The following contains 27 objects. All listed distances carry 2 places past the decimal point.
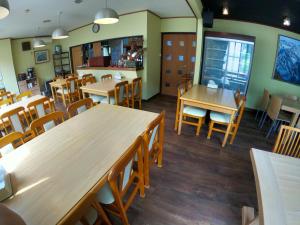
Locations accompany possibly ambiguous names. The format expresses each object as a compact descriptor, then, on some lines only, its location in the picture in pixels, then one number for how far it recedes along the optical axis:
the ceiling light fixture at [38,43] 4.85
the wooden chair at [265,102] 3.73
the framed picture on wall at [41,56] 7.01
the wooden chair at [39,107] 2.67
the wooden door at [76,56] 6.73
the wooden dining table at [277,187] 1.06
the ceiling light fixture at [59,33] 3.48
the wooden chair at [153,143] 1.78
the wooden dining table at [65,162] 1.12
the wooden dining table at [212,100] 2.86
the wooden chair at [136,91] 4.14
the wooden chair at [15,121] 2.31
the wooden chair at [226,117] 2.90
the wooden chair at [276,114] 3.21
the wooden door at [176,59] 5.09
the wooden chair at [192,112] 3.17
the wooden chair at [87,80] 4.66
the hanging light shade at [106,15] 2.62
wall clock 5.47
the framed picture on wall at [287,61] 3.69
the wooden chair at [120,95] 3.68
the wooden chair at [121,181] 1.25
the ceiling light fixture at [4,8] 1.03
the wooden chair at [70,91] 4.58
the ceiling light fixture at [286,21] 2.81
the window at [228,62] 4.02
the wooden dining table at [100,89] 3.59
